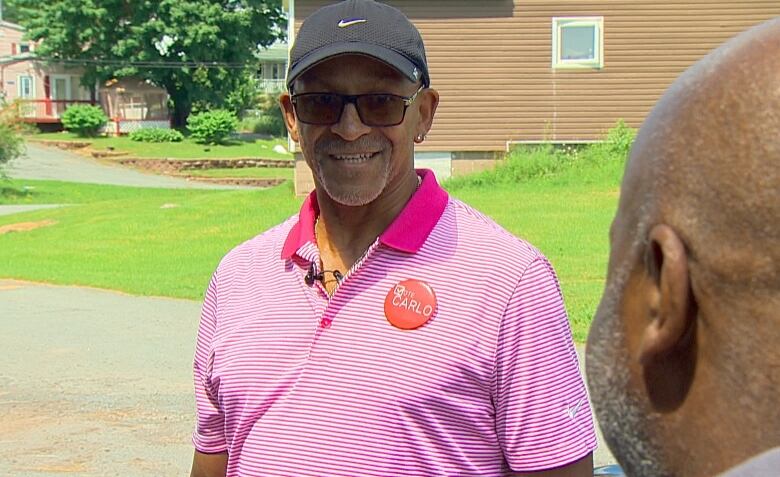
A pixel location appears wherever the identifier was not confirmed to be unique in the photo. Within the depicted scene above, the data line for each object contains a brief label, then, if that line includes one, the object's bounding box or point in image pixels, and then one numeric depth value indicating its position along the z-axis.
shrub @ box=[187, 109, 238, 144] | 50.81
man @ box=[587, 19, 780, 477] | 1.14
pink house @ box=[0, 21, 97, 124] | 57.25
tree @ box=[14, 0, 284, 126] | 53.53
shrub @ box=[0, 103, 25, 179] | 32.38
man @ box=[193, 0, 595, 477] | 2.69
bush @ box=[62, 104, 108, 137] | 51.59
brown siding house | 25.38
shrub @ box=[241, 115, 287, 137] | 58.91
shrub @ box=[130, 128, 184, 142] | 51.38
